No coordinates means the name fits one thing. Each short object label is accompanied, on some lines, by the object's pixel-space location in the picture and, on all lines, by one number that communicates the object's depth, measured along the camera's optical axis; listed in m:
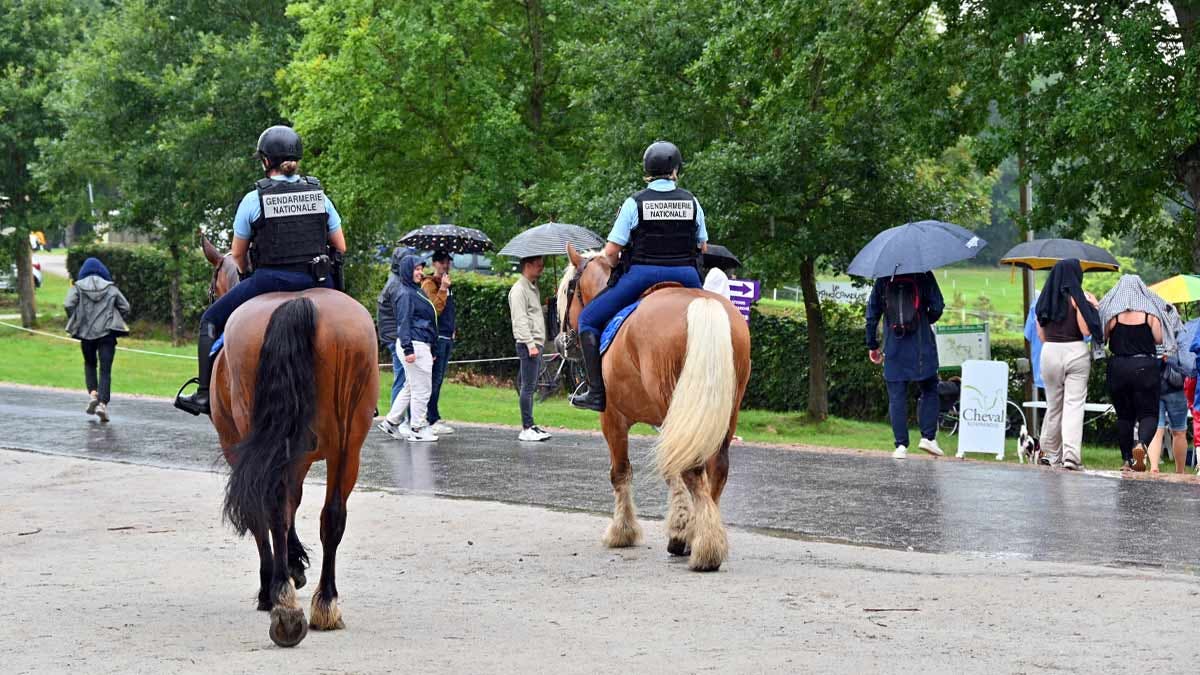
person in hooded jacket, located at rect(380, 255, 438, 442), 17.88
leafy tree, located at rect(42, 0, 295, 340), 39.50
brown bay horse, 7.70
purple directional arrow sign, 19.80
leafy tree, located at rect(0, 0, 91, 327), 44.56
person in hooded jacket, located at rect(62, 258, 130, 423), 20.72
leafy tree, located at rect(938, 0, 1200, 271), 19.77
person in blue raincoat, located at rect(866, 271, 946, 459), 16.36
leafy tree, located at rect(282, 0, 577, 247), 32.94
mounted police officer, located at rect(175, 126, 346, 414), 8.51
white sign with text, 17.88
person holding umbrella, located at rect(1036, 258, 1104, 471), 15.61
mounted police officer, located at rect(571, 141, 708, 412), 10.15
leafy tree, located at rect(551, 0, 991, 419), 23.61
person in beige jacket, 18.22
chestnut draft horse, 9.28
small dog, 18.36
